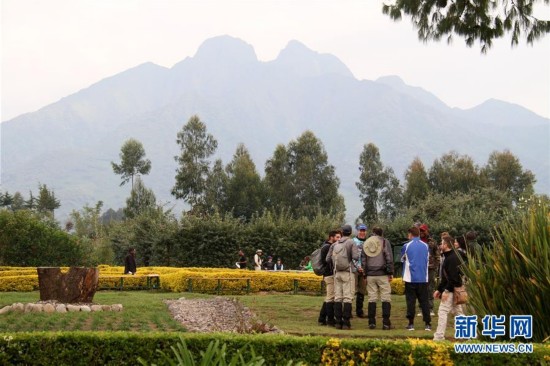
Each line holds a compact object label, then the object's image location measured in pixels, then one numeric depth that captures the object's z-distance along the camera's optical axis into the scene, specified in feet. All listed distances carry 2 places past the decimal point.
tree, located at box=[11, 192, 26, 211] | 279.28
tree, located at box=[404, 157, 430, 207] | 223.30
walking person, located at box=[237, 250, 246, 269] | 99.49
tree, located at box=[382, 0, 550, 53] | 45.83
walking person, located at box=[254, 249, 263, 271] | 94.80
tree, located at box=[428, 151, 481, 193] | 223.71
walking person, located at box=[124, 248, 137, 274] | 86.22
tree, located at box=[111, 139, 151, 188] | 263.70
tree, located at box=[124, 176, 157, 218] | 236.63
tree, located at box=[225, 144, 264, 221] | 220.02
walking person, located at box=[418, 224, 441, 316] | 47.96
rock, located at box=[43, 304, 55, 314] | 49.75
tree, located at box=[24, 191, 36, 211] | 255.82
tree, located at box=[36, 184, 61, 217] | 248.61
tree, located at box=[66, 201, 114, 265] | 108.27
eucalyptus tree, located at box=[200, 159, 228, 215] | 224.18
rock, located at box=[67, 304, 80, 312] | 50.62
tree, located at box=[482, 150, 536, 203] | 230.07
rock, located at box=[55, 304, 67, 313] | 50.27
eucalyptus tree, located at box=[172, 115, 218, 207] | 225.97
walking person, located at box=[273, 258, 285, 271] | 108.41
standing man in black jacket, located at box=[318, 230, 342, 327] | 42.93
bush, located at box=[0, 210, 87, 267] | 99.81
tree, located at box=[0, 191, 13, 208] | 248.18
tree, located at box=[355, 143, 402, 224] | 244.61
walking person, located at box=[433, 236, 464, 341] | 35.27
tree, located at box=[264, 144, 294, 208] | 218.18
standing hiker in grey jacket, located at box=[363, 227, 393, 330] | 41.45
